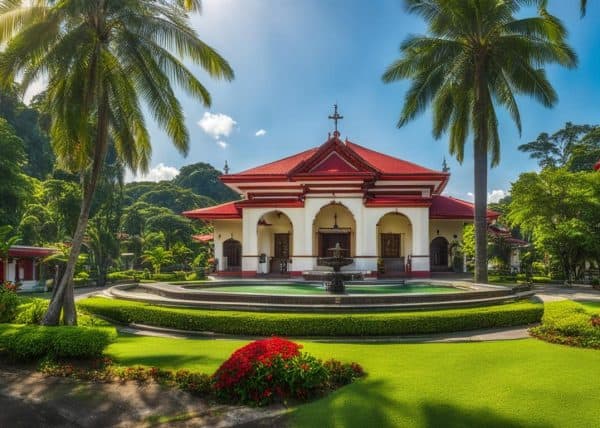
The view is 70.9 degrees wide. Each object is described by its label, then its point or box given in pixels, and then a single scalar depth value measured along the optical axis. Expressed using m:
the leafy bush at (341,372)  6.50
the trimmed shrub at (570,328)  9.02
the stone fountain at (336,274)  14.38
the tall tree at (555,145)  57.41
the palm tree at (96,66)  10.21
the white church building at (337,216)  23.95
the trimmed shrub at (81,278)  26.78
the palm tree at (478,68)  17.53
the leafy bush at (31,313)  11.66
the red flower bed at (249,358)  5.92
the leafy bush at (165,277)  25.66
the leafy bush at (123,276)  29.26
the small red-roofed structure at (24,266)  25.27
